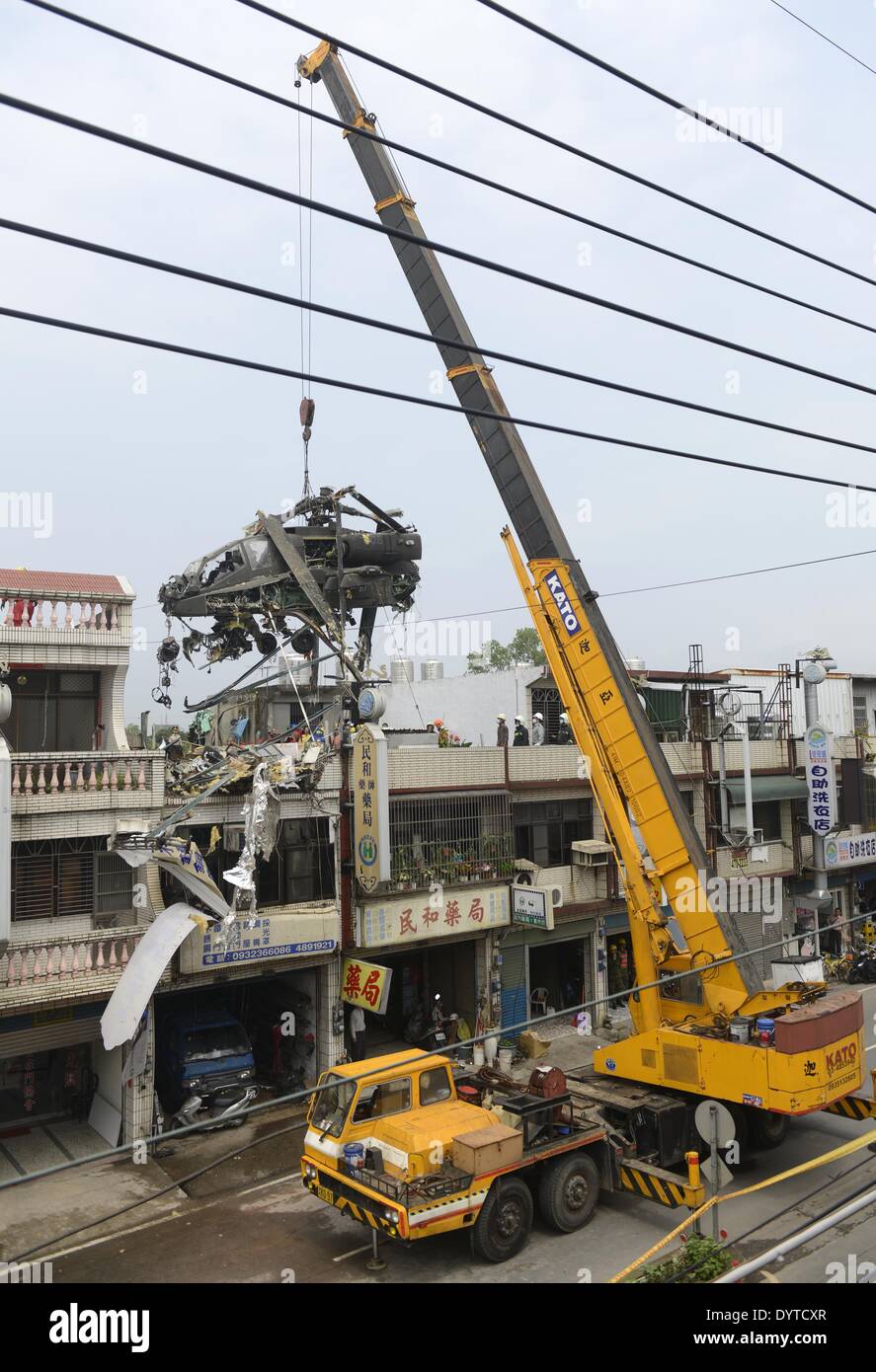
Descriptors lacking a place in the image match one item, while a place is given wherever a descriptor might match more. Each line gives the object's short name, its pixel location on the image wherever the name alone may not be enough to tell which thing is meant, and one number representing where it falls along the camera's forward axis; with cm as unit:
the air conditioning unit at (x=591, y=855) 2703
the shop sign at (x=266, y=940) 1938
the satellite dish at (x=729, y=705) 3192
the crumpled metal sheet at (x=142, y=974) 1759
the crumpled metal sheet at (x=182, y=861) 1903
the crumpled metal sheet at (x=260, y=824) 1966
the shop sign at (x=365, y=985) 2064
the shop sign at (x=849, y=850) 3369
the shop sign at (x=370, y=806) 2080
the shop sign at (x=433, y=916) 2238
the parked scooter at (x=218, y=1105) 1914
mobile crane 1500
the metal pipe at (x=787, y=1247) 662
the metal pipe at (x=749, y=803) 2998
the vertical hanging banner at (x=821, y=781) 3103
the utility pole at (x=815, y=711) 3175
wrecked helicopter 2286
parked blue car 1958
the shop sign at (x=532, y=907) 2403
